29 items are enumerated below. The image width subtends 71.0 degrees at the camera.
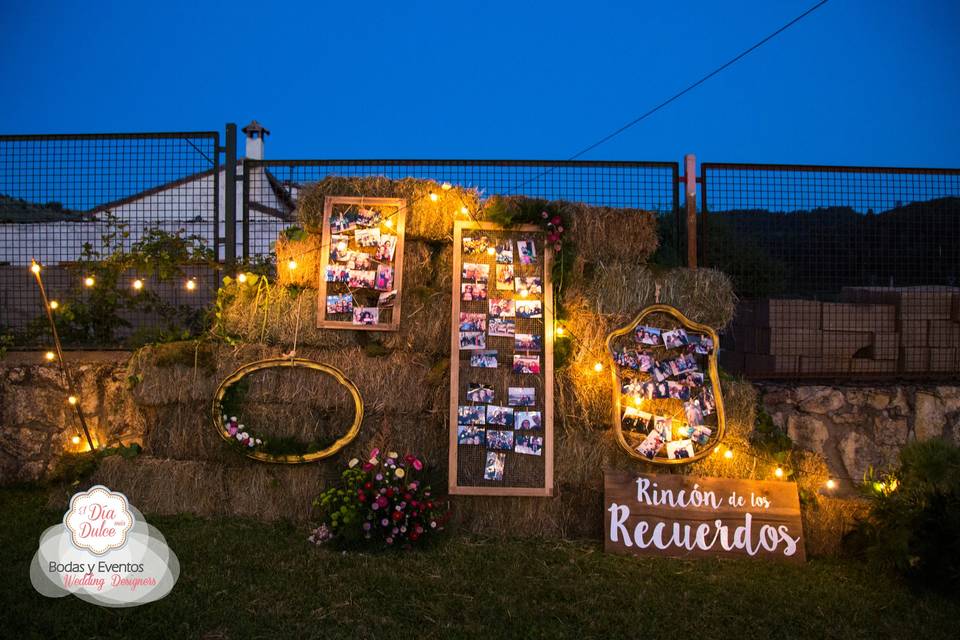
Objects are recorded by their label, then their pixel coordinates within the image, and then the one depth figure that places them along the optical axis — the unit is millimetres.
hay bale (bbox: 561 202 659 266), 6074
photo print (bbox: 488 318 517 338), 5797
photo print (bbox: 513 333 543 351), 5766
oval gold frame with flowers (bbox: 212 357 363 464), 5590
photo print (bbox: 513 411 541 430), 5605
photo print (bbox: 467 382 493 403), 5617
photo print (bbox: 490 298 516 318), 5820
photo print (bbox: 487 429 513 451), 5562
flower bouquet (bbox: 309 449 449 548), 5043
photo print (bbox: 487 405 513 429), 5586
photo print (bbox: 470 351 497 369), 5711
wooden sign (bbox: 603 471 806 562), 5266
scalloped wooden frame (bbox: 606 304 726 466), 5566
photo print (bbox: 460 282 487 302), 5844
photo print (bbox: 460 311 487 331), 5770
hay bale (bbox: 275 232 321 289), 6016
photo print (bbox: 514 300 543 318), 5836
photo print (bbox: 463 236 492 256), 5957
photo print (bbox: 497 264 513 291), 5875
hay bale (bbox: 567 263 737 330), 5938
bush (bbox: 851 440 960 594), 4625
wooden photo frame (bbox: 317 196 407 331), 5891
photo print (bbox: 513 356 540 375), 5707
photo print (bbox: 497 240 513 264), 5930
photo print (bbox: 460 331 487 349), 5742
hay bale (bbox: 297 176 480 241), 6004
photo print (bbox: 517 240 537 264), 5941
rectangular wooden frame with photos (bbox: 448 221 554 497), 5516
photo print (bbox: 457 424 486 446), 5547
